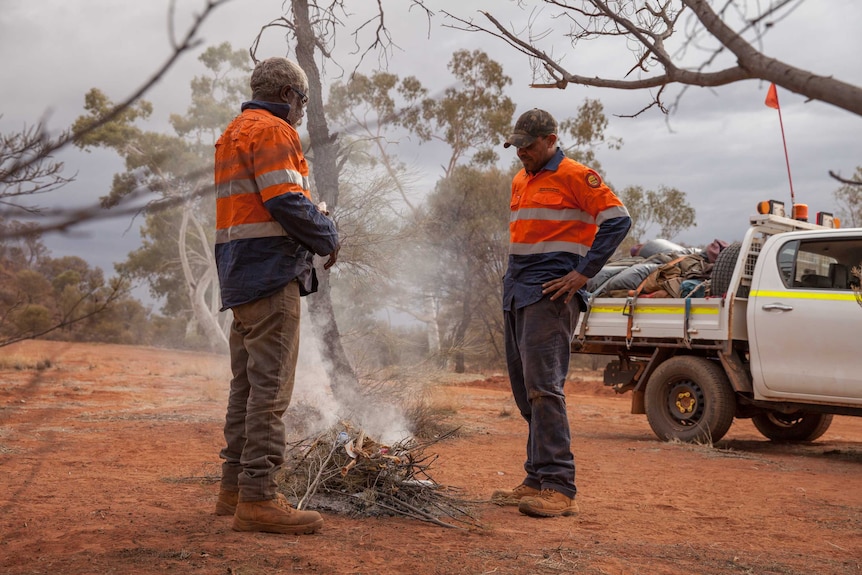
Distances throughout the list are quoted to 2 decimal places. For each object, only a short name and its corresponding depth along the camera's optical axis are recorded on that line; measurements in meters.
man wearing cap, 4.57
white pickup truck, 7.26
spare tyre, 8.00
